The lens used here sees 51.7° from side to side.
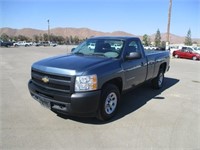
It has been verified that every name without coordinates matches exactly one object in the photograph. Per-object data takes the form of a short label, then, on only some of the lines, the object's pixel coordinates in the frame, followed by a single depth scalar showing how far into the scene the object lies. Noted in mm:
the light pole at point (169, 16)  25583
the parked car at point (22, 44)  67688
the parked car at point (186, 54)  25759
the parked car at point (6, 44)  55328
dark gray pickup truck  3982
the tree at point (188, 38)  75500
